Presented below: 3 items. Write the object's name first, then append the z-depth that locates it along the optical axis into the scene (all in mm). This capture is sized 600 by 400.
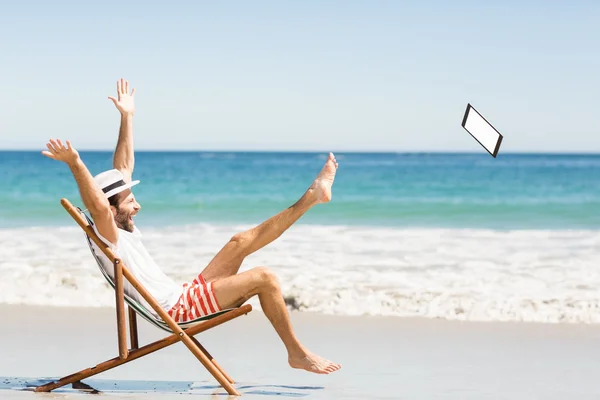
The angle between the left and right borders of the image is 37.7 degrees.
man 4438
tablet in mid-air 4211
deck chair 4207
